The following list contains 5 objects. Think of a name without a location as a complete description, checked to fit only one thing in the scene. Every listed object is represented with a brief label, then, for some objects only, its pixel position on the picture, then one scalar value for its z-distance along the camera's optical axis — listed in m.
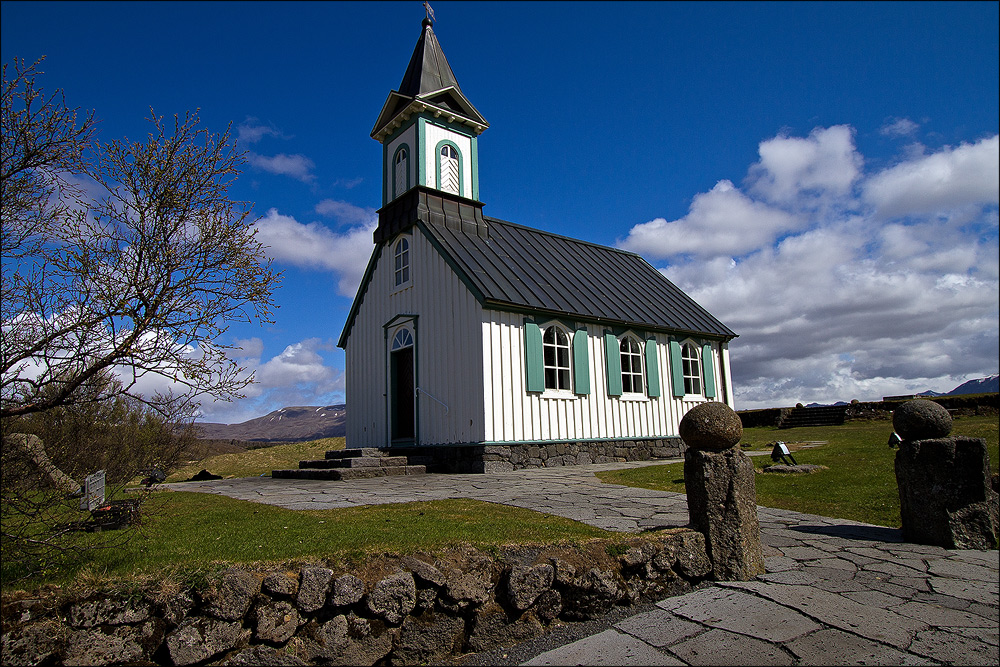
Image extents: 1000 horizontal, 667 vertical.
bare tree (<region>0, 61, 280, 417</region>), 3.51
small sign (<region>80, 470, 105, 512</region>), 3.83
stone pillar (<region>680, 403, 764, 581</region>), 5.10
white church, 13.34
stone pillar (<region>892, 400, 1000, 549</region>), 5.98
